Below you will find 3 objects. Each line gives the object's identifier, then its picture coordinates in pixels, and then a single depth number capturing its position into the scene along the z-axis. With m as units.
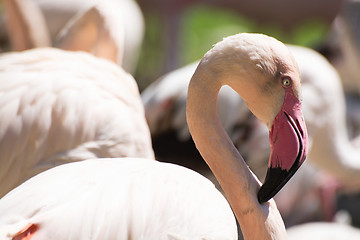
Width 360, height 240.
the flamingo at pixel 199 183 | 3.38
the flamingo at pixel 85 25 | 6.22
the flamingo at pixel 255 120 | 7.54
